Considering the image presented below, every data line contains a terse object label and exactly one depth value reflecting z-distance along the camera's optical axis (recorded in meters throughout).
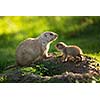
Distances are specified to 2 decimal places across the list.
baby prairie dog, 5.50
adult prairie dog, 5.61
